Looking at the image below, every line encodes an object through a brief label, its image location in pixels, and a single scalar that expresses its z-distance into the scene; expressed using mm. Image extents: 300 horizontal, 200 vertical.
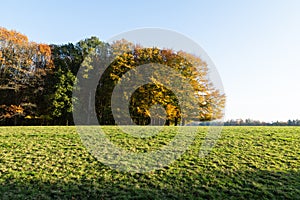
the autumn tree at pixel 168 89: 21344
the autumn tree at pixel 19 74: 26062
